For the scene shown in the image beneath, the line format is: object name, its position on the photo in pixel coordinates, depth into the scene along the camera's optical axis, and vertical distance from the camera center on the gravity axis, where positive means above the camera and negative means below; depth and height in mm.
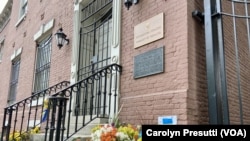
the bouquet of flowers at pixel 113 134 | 3561 -212
